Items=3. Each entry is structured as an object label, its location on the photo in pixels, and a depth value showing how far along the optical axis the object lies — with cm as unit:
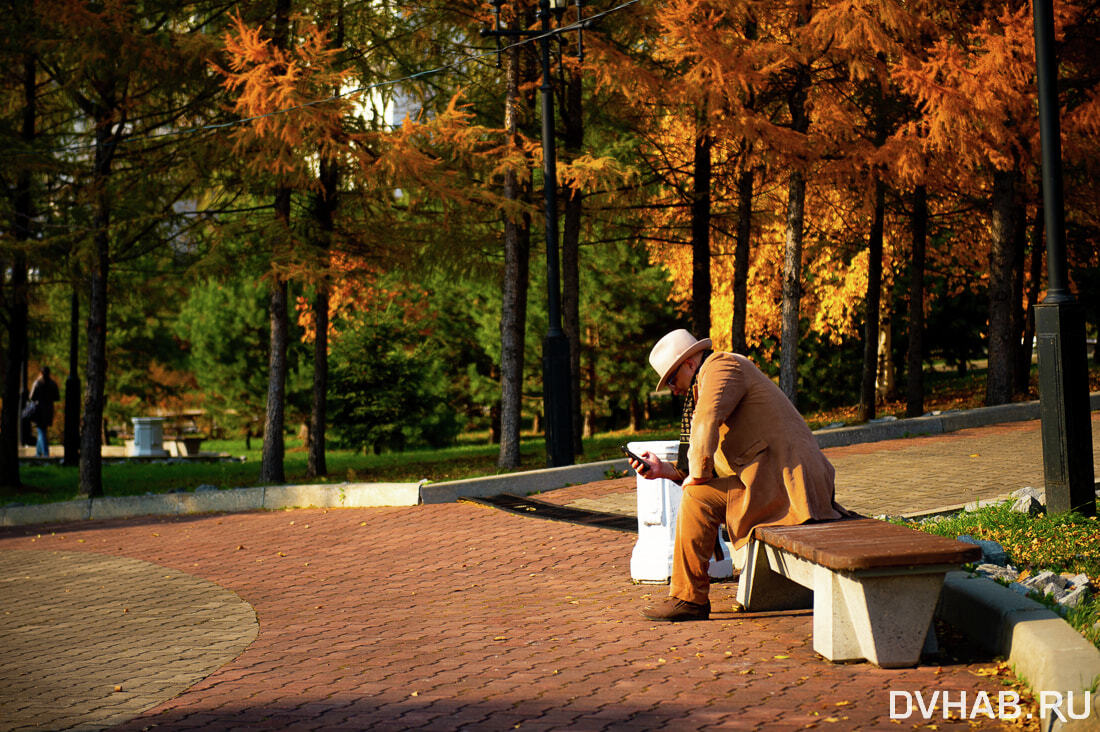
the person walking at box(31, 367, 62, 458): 2503
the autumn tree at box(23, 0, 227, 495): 1464
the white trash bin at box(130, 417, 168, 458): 2795
